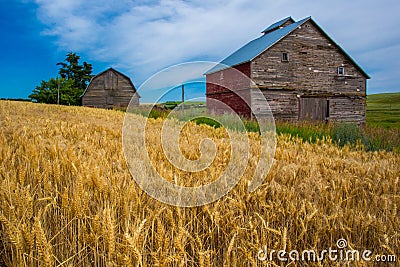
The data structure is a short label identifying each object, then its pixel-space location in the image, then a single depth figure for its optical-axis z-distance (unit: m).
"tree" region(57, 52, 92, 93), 78.38
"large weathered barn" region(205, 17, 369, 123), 23.95
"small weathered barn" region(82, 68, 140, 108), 44.59
